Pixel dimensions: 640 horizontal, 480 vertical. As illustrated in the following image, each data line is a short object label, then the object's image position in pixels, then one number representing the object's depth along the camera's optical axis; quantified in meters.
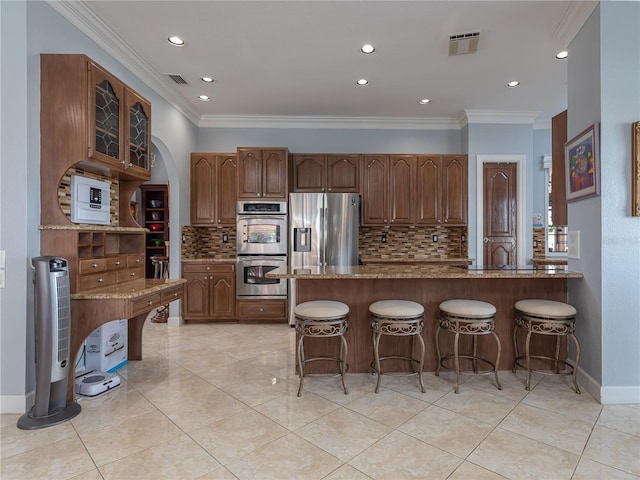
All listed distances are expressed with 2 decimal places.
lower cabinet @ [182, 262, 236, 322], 4.62
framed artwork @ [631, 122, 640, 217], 2.30
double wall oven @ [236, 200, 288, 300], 4.60
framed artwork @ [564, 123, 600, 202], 2.37
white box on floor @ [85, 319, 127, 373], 2.85
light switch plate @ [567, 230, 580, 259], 2.67
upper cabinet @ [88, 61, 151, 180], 2.33
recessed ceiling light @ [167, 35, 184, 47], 3.01
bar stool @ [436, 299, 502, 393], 2.47
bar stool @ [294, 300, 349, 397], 2.44
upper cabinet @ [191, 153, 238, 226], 4.79
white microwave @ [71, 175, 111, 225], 2.45
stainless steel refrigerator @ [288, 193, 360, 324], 4.56
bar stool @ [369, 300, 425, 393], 2.46
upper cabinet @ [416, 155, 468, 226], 4.88
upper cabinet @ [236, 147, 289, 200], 4.64
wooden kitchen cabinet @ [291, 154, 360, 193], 4.88
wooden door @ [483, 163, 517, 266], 4.88
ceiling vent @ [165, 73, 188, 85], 3.72
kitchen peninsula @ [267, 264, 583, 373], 2.87
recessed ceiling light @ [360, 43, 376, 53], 3.14
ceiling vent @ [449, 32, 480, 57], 2.96
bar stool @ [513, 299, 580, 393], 2.47
